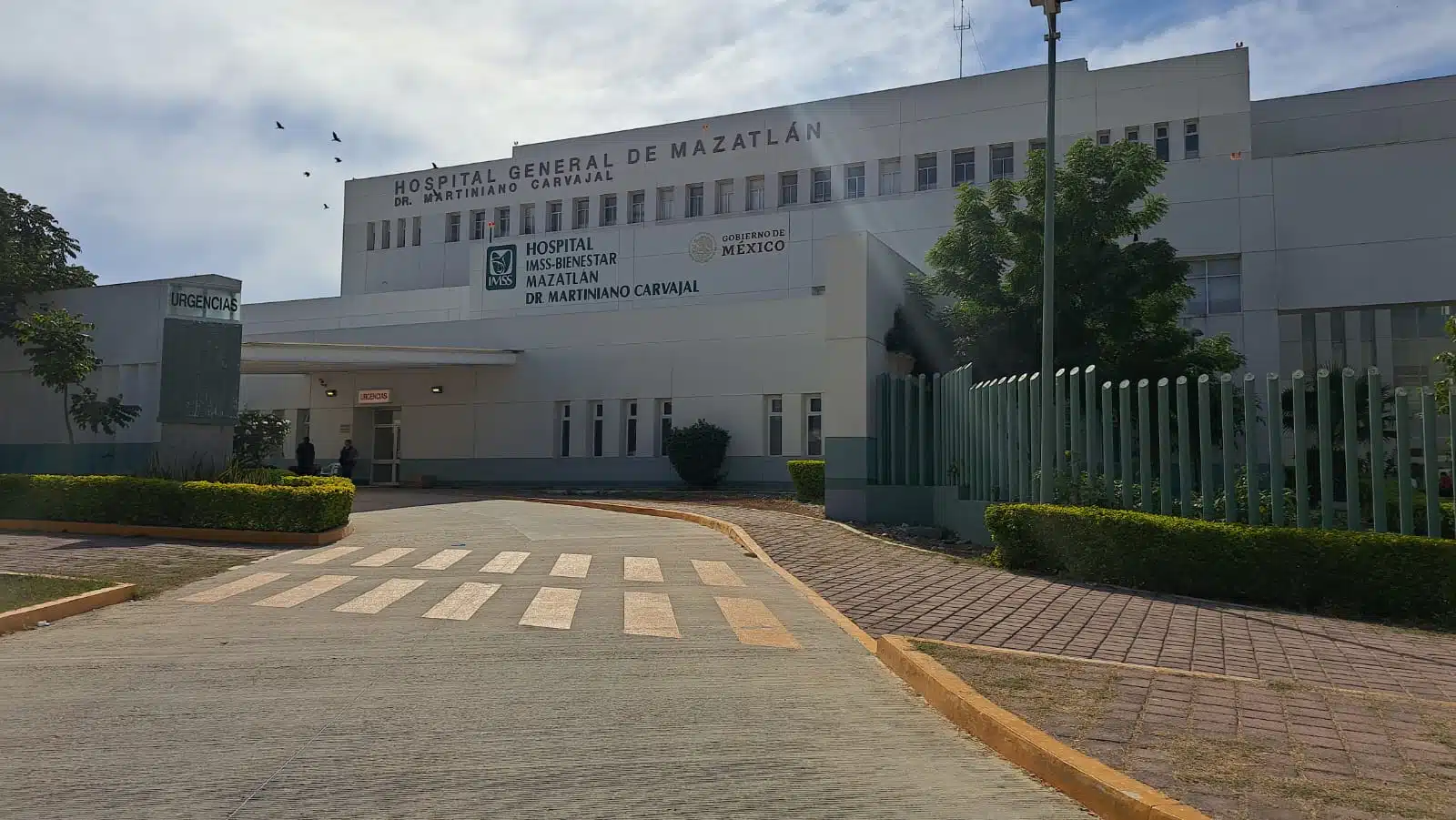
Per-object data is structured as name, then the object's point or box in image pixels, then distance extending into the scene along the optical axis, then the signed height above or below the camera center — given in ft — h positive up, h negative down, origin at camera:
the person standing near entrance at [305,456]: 98.63 +0.78
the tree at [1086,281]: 70.03 +12.78
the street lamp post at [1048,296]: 47.19 +7.98
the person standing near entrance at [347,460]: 107.86 +0.53
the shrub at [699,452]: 95.20 +1.43
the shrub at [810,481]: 82.64 -0.90
